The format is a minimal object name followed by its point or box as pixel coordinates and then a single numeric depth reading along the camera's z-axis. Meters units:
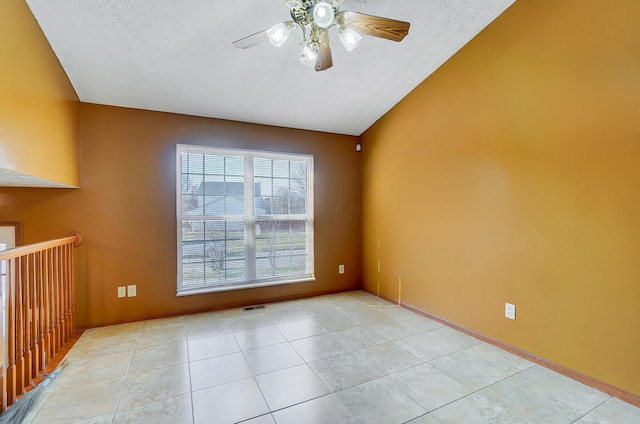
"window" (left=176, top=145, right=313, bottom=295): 3.36
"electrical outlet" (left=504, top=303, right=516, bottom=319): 2.37
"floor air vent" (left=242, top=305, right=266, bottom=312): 3.45
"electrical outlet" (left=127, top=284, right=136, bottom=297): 3.04
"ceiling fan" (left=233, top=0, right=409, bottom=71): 1.63
